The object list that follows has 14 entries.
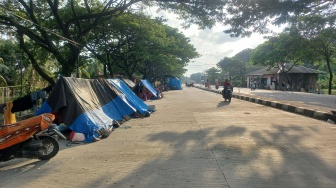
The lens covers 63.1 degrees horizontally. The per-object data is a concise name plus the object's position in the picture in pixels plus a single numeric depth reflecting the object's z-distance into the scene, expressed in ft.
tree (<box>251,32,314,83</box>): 99.45
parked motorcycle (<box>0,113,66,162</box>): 17.29
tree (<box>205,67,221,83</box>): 307.39
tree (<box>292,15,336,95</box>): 67.05
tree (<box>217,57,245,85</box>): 240.12
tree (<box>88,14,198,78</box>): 62.10
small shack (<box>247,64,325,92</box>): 136.67
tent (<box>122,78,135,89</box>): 64.24
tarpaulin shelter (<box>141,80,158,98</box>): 73.46
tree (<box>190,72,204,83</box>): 526.00
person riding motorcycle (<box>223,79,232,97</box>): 63.00
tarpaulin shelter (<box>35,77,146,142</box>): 24.09
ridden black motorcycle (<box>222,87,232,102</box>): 61.46
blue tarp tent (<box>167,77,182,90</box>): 168.66
